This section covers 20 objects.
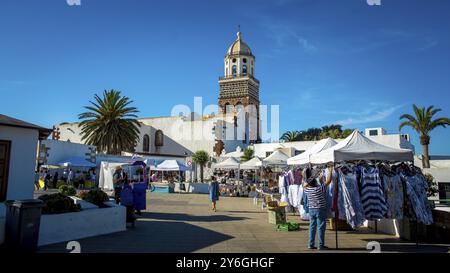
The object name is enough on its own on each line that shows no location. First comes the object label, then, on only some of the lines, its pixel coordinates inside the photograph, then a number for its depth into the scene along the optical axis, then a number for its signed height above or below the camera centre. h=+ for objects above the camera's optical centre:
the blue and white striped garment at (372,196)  7.79 -0.44
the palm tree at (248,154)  39.33 +2.66
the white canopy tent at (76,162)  27.70 +0.86
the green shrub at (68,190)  12.22 -0.66
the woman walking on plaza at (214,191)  14.63 -0.73
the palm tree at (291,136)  60.69 +7.41
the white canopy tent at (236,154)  30.33 +1.92
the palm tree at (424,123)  35.09 +5.87
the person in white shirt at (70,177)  27.68 -0.40
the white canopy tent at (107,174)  24.62 -0.09
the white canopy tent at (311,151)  10.97 +0.84
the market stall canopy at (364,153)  8.35 +0.61
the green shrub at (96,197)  10.02 -0.74
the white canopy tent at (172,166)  26.89 +0.64
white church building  51.69 +8.24
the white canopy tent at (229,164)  23.67 +0.77
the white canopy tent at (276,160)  19.38 +0.91
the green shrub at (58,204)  8.26 -0.81
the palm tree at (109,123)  34.56 +5.23
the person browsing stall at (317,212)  7.34 -0.79
